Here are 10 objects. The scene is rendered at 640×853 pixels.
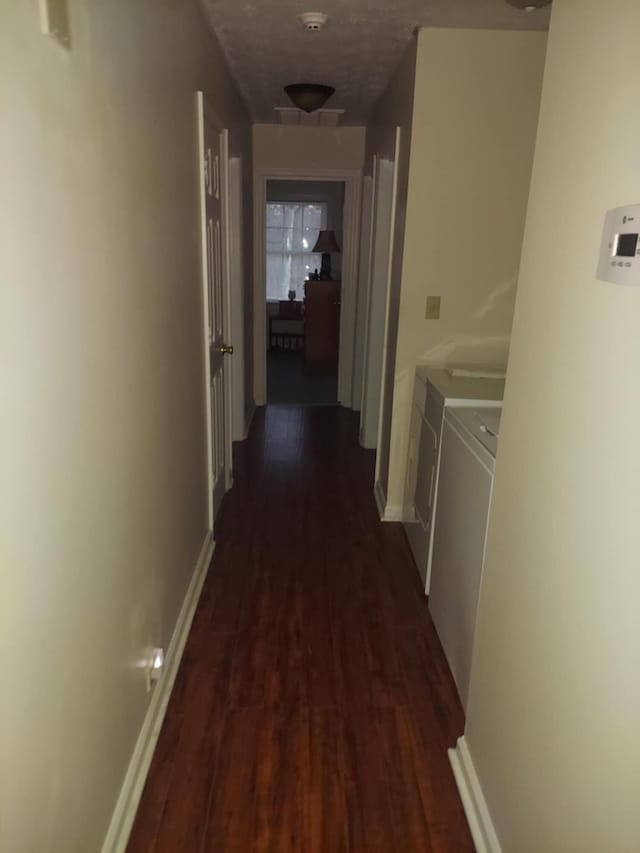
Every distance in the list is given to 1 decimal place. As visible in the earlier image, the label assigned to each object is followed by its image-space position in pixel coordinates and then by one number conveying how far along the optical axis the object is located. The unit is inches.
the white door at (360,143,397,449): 153.7
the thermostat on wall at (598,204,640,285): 37.1
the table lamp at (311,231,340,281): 340.5
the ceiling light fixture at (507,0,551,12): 88.2
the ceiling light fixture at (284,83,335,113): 128.5
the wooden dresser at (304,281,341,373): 274.8
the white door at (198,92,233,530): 108.0
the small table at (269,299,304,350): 337.7
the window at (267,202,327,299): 377.1
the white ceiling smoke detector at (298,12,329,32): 96.3
